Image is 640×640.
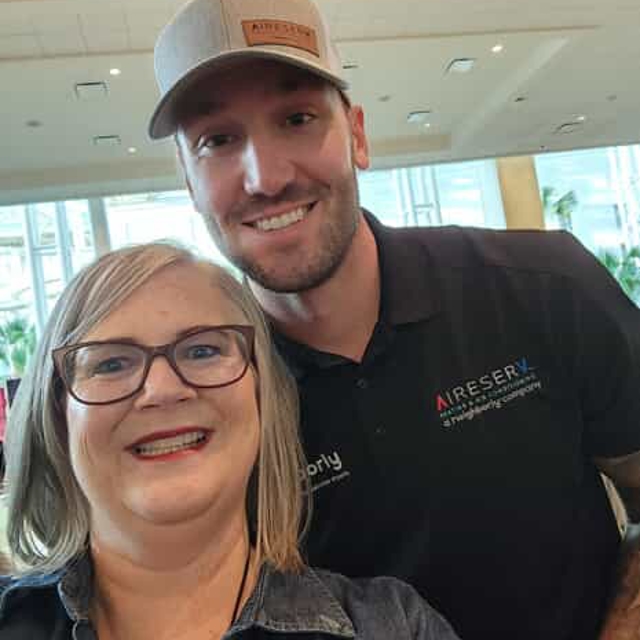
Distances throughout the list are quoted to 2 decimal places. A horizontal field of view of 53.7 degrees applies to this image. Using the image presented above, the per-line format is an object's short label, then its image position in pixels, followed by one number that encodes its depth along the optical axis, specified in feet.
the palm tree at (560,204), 36.68
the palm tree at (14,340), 28.66
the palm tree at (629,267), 34.14
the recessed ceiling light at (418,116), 25.25
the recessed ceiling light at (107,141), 22.88
